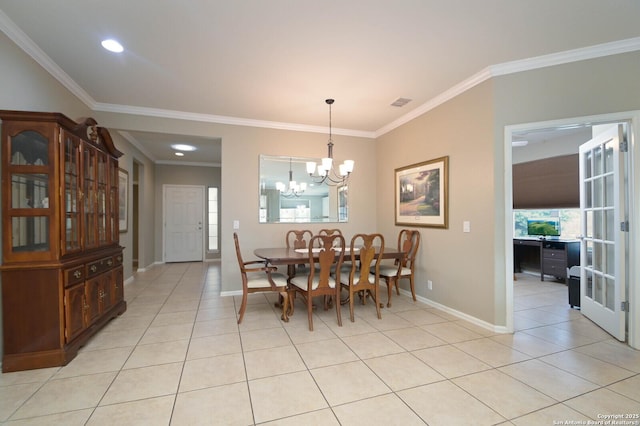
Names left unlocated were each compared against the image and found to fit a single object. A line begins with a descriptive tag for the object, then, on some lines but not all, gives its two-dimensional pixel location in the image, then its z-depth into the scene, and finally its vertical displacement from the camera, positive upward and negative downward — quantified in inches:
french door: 106.7 -9.1
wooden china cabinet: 86.4 -9.2
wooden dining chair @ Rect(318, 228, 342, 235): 175.3 -11.3
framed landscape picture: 143.6 +10.1
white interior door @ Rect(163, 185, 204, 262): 290.2 -9.1
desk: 199.8 -32.0
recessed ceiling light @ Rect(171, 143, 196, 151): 227.0 +55.3
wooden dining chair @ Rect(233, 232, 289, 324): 127.4 -32.6
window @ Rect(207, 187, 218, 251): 304.2 -3.3
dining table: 127.1 -20.3
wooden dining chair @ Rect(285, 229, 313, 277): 173.0 -16.8
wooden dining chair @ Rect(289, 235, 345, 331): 120.4 -31.1
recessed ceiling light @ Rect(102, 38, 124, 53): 98.4 +60.1
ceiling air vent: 146.8 +58.2
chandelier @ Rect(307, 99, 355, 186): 192.8 +24.3
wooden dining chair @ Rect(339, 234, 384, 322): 129.0 -29.1
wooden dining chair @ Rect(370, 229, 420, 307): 149.0 -29.9
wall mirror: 182.2 +11.7
